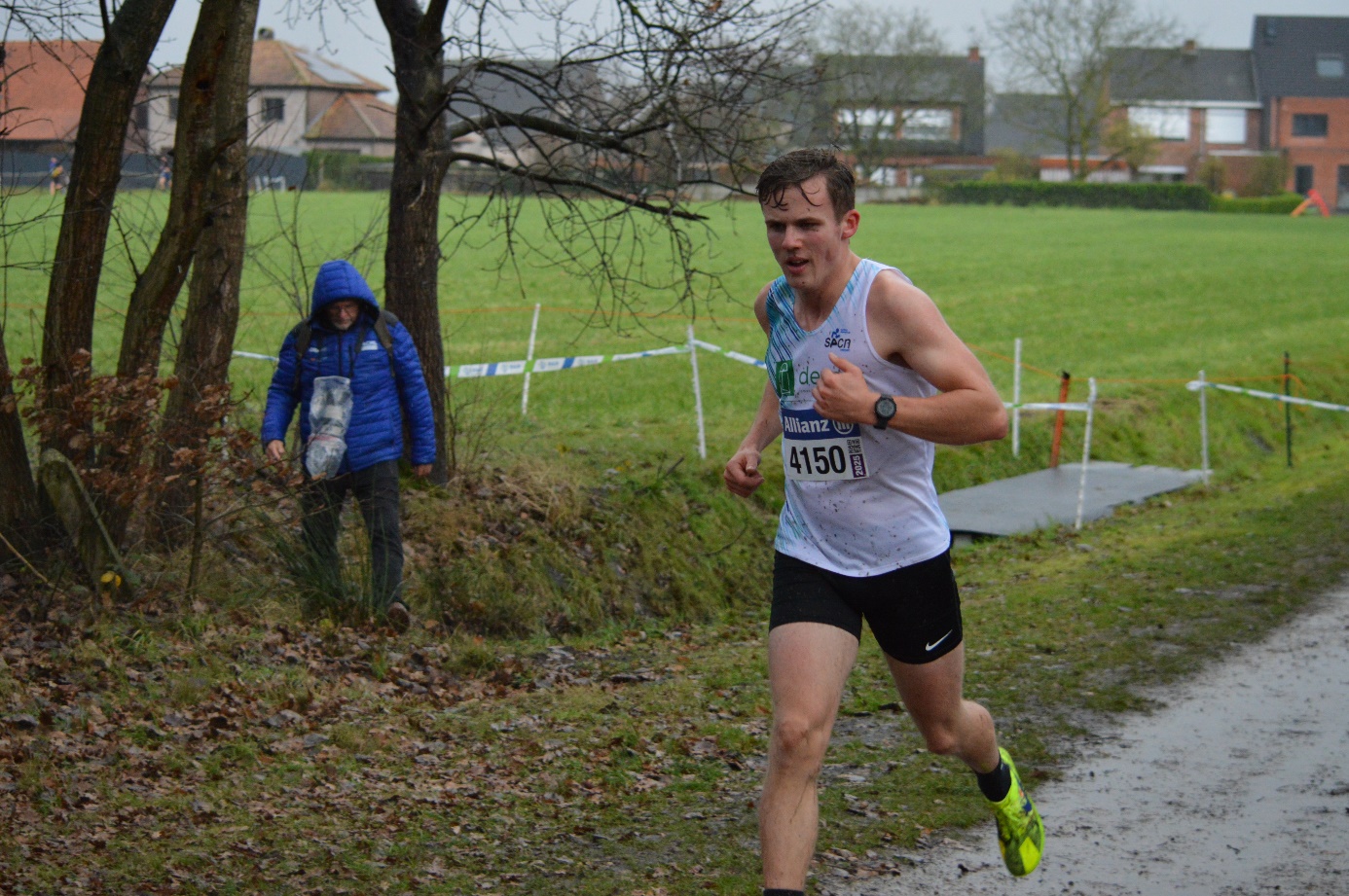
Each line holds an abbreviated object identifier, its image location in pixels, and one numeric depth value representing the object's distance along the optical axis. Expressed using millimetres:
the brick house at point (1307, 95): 96000
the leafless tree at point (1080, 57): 80312
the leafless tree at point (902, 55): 63156
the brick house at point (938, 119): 68688
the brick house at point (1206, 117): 94875
